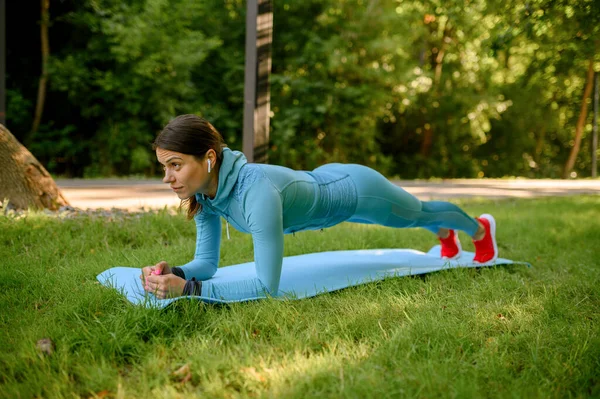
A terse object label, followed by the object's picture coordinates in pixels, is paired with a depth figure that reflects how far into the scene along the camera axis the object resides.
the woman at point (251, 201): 2.55
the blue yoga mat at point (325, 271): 2.80
